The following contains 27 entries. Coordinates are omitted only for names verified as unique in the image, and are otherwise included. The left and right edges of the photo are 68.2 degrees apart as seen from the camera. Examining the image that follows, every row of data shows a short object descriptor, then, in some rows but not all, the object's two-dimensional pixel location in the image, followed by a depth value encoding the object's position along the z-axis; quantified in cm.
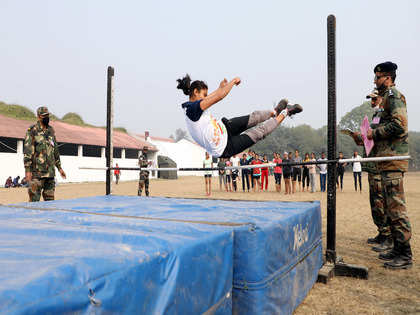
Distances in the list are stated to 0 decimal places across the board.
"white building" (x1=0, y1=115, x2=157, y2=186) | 1870
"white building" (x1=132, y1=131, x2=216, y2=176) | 3606
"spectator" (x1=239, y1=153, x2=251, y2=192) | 1381
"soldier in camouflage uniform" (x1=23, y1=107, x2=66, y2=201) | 442
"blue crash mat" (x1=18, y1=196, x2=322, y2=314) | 171
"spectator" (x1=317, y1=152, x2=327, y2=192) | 1248
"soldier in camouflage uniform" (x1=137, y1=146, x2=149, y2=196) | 956
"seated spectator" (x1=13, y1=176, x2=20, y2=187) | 1781
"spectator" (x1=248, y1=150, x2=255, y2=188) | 1355
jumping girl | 298
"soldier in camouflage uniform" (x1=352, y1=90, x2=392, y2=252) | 393
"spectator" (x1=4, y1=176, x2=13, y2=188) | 1762
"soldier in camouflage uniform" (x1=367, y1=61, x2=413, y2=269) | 314
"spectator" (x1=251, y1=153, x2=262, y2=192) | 1279
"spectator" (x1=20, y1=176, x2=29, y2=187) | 1816
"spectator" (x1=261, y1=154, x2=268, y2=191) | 1350
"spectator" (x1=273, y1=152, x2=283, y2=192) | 1238
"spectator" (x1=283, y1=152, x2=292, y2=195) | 1135
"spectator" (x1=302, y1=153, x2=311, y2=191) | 1298
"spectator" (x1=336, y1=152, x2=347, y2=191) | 1197
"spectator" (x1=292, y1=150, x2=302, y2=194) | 1221
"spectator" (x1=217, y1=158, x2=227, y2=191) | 1299
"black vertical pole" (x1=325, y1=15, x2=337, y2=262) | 329
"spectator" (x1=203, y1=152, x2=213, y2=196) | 1216
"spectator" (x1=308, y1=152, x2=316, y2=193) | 1234
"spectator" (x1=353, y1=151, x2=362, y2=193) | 1244
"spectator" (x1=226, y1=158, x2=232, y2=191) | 1406
